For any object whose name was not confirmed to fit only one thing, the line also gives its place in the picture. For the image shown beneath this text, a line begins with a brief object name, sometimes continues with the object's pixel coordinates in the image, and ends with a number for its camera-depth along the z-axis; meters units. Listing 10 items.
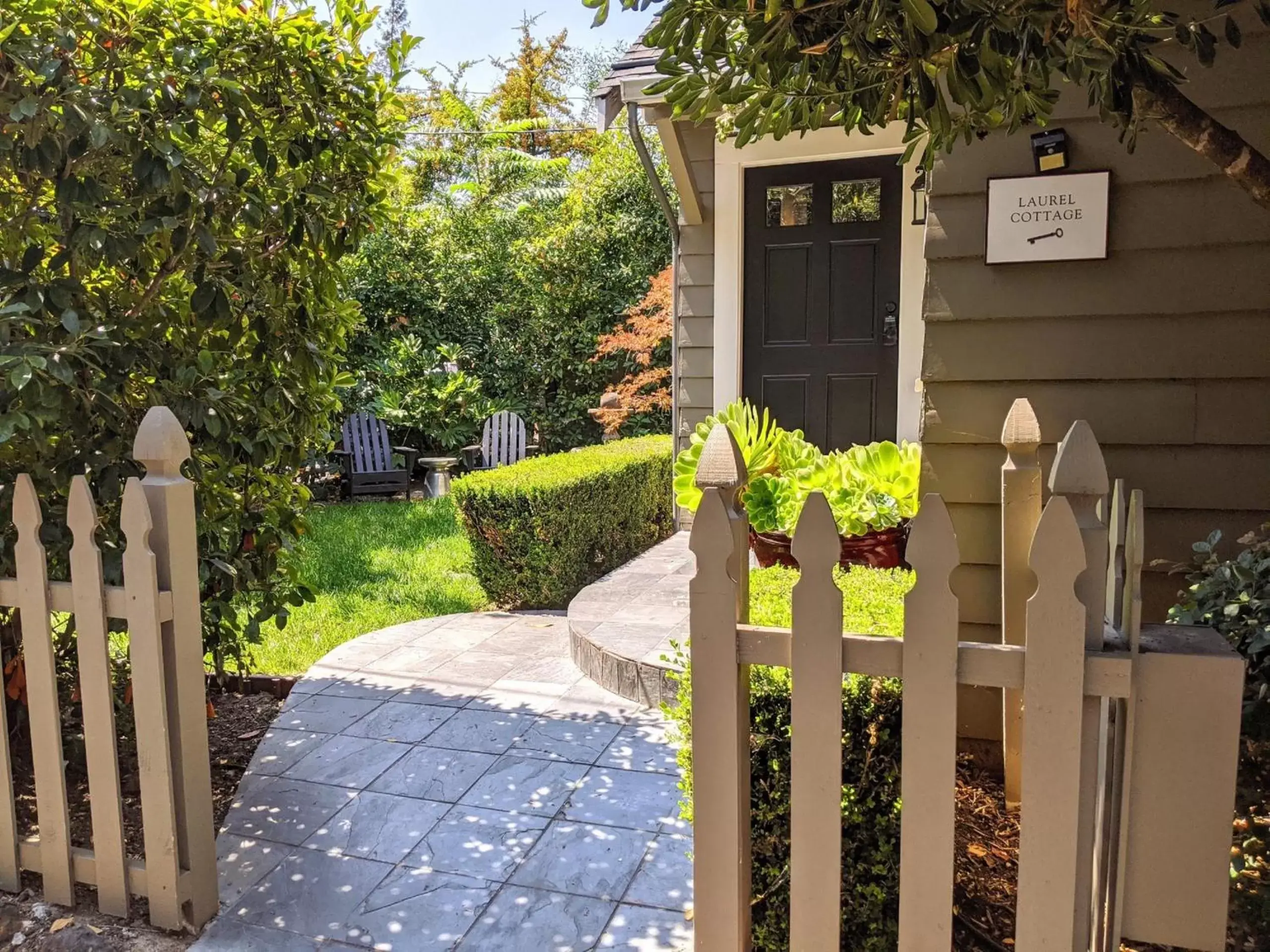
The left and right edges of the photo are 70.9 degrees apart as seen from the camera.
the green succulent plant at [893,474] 3.70
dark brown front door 5.57
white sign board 2.53
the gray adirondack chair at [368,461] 8.87
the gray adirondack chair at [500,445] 9.39
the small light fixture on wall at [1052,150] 2.54
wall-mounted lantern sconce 5.04
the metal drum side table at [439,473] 9.06
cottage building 2.45
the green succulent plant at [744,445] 4.13
